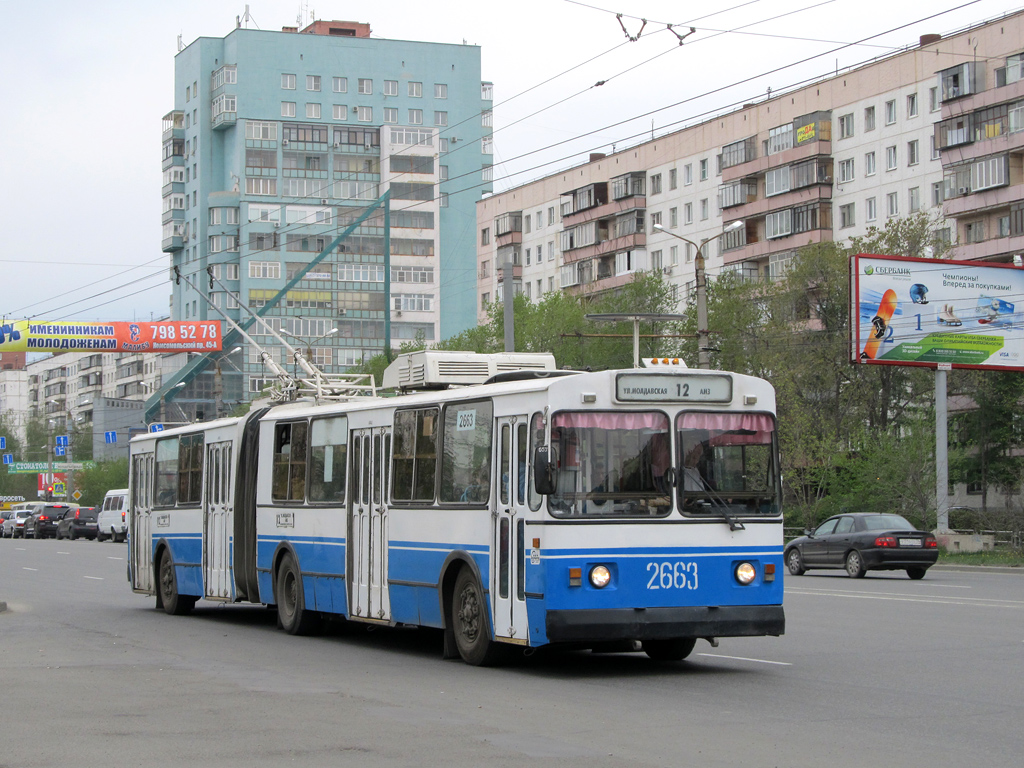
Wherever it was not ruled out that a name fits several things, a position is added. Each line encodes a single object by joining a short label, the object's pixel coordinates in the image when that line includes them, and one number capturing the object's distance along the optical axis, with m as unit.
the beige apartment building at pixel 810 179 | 61.47
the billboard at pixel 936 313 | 42.06
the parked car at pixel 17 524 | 76.74
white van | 62.09
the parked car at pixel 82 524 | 68.44
